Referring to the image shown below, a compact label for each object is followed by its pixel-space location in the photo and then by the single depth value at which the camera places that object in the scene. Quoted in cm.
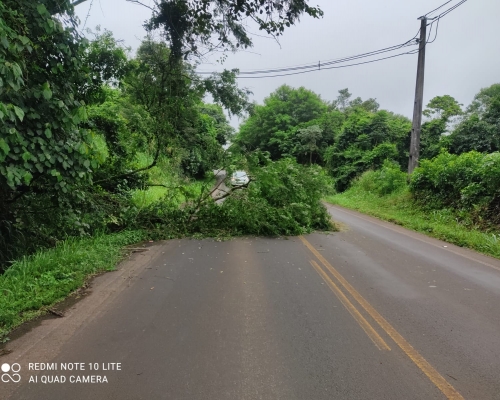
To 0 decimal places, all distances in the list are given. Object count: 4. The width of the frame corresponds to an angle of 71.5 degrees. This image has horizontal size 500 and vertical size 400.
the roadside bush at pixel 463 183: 1124
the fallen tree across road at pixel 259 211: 1023
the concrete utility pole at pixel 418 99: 1523
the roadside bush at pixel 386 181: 1931
